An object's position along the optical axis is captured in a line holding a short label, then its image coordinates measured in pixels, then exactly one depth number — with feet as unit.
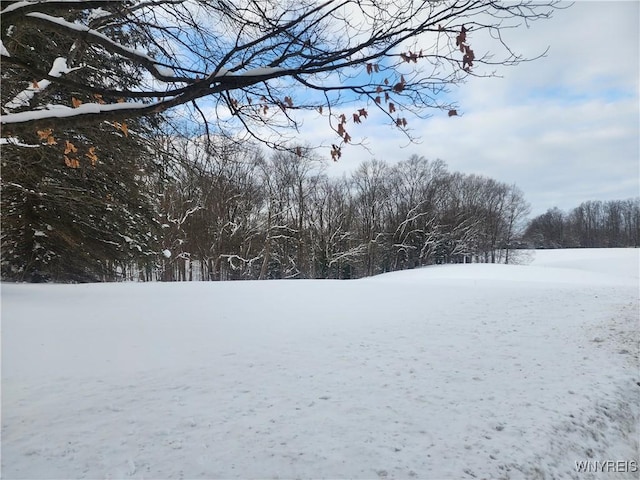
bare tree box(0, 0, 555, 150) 9.33
